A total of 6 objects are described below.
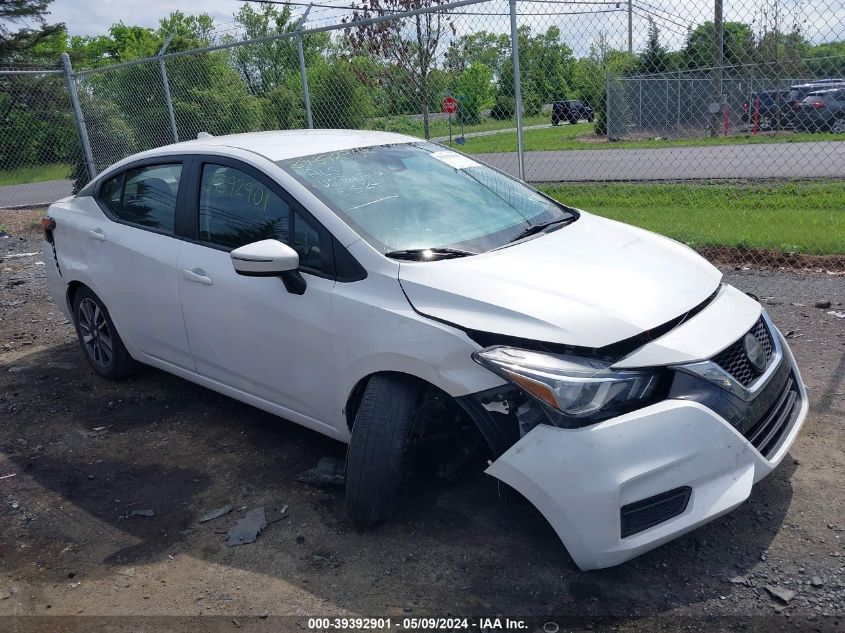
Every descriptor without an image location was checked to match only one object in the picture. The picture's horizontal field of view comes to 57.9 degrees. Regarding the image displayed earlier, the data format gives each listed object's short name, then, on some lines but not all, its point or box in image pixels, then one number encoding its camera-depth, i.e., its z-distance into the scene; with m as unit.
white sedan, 2.76
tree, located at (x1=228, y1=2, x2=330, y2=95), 10.50
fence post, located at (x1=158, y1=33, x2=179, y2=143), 10.29
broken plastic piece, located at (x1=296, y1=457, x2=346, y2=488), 3.70
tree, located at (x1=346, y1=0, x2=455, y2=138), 8.38
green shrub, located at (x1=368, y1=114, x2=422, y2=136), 9.19
